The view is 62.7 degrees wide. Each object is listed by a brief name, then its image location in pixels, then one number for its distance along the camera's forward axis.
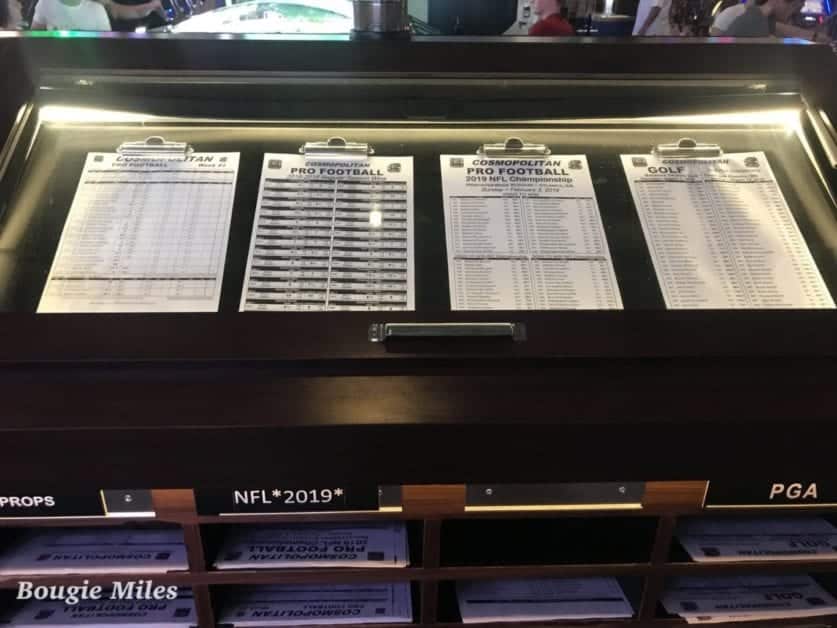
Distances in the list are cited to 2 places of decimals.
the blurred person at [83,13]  2.56
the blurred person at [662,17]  2.94
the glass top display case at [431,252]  0.83
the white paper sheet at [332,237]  1.02
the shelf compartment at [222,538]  0.96
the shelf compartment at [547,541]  0.99
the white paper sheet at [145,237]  1.00
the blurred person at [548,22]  1.86
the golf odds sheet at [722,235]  1.04
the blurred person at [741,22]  2.90
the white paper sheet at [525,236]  1.02
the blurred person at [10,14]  2.70
